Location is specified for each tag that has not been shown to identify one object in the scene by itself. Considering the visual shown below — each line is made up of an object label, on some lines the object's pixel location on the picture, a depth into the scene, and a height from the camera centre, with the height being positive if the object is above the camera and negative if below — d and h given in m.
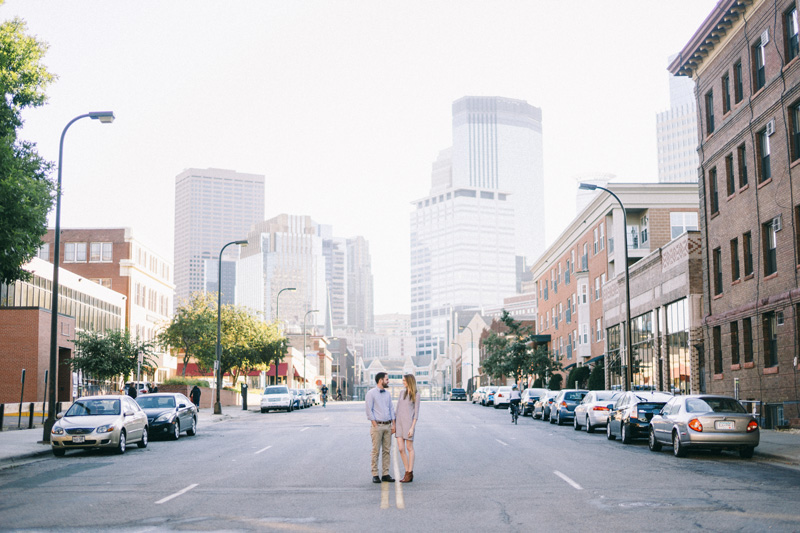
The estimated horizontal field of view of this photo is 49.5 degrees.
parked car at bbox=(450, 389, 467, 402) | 100.62 -3.44
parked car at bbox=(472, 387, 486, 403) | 71.64 -2.63
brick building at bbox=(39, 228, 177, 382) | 77.81 +9.46
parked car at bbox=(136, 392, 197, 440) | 26.41 -1.46
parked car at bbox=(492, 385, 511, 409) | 60.60 -2.37
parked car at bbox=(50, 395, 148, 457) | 20.81 -1.42
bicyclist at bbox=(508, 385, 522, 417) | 36.38 -1.56
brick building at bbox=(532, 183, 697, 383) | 52.38 +7.74
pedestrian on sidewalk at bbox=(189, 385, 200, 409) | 48.63 -1.55
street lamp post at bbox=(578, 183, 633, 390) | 34.18 +1.66
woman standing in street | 13.98 -0.76
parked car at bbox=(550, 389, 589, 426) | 34.69 -1.63
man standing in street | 14.05 -0.78
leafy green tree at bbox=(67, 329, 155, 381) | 47.59 +0.70
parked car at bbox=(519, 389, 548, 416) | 44.16 -1.82
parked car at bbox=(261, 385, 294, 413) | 52.56 -2.01
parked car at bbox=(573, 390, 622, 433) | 29.22 -1.59
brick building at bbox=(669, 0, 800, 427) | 27.84 +5.98
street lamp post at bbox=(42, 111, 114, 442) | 24.25 +1.22
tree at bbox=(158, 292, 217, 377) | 58.12 +2.45
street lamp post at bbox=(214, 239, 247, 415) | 45.31 -0.28
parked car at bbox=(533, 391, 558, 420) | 38.99 -1.94
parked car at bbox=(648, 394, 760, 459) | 18.83 -1.38
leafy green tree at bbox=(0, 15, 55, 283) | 19.59 +4.92
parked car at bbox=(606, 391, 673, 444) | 23.83 -1.38
